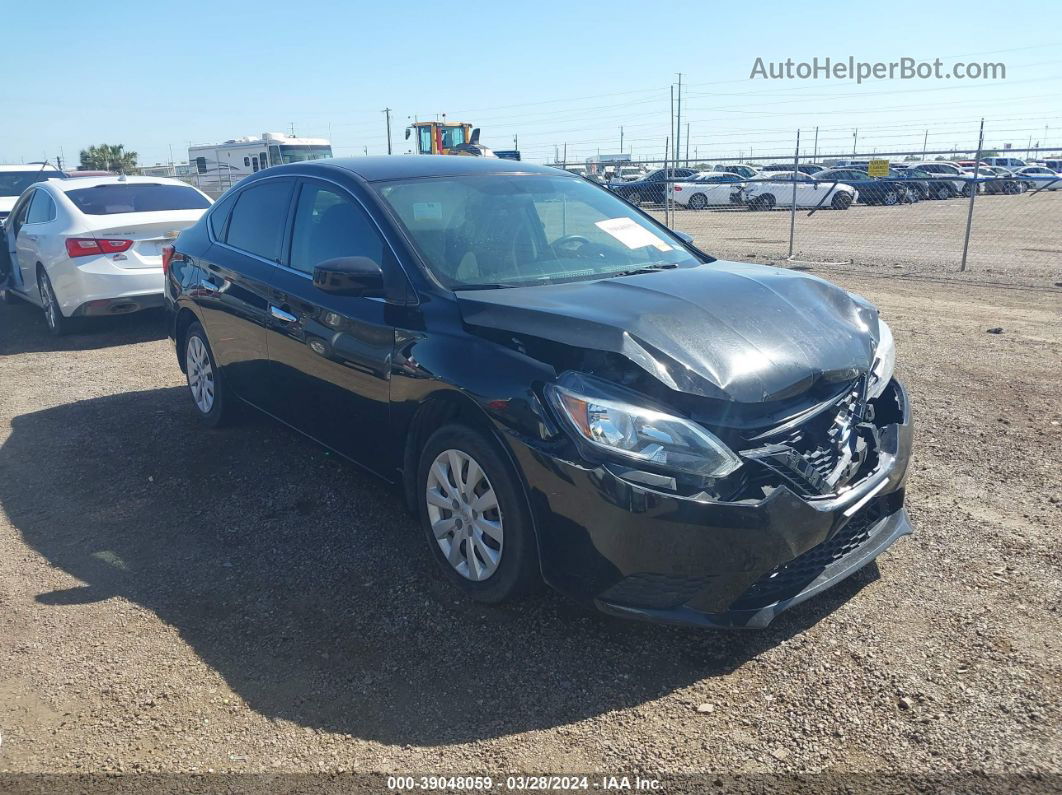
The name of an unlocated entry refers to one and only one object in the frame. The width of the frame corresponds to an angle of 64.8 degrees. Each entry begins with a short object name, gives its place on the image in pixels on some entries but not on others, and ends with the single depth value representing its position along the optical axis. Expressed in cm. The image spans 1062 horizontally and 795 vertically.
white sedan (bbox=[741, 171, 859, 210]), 2528
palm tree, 4994
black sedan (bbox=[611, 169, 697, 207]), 2600
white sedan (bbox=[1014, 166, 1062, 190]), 1562
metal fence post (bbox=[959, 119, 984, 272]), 1239
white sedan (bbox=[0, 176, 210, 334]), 812
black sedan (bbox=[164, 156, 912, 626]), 281
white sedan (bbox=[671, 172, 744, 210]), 2738
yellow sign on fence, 1531
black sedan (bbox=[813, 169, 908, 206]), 2704
